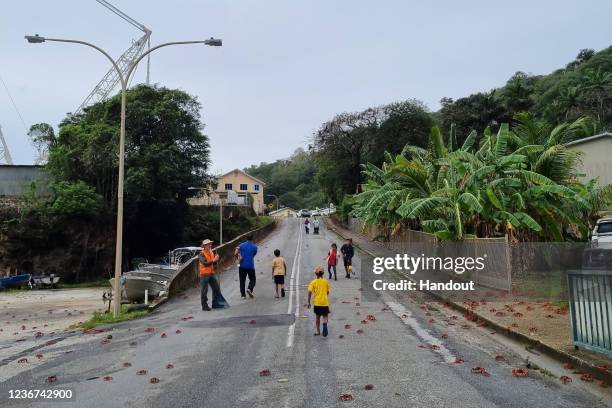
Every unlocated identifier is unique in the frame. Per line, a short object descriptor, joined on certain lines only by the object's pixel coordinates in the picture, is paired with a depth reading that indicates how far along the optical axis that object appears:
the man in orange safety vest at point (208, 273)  15.62
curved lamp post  16.23
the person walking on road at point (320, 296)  11.36
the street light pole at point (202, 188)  48.19
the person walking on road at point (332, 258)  22.45
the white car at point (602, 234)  17.36
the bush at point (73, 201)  45.03
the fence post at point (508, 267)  16.39
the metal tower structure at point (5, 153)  108.00
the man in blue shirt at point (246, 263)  17.48
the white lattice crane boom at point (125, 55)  87.38
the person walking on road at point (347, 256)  23.70
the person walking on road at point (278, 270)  17.39
